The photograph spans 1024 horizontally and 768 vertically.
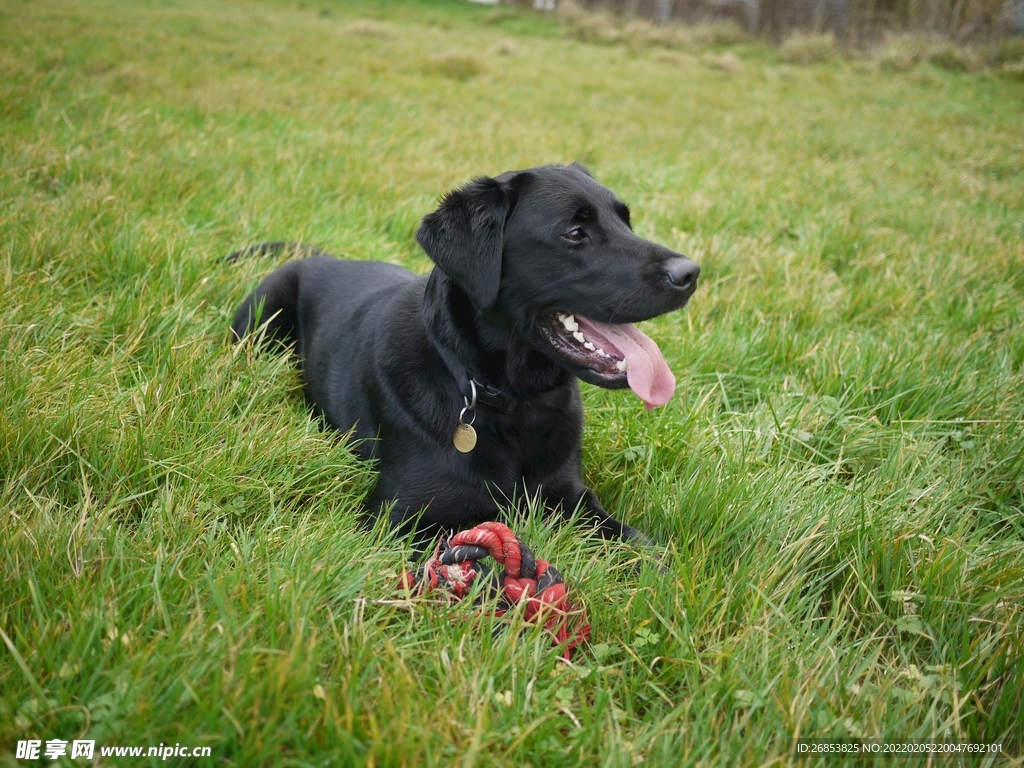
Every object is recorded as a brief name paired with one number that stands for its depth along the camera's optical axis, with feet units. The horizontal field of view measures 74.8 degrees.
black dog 6.97
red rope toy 5.32
